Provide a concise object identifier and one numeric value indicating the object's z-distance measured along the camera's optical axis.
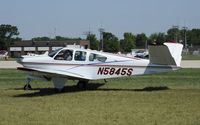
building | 123.22
